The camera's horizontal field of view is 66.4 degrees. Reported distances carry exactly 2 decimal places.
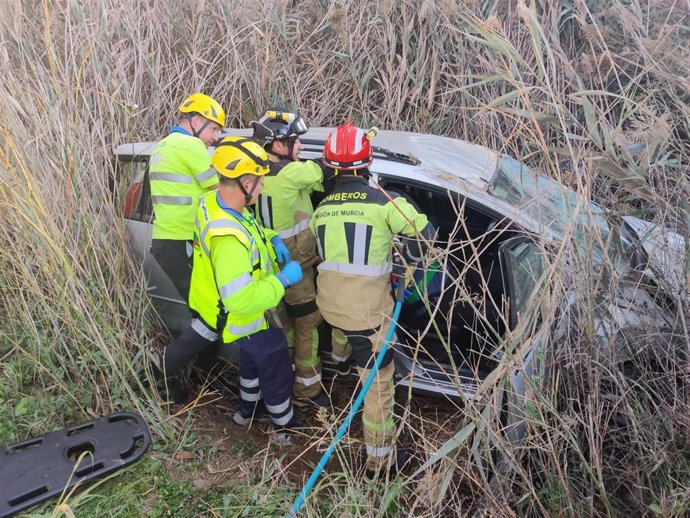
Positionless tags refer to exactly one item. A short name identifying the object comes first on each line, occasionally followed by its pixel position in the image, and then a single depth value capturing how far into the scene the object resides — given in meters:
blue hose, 2.01
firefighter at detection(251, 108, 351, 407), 3.08
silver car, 2.02
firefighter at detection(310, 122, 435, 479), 2.60
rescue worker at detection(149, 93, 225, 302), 3.16
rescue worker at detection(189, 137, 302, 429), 2.49
